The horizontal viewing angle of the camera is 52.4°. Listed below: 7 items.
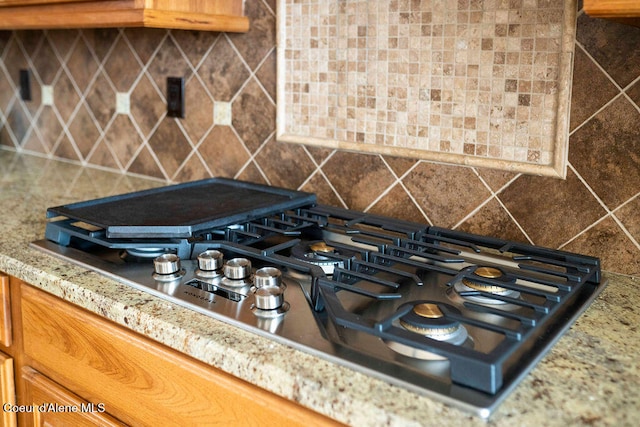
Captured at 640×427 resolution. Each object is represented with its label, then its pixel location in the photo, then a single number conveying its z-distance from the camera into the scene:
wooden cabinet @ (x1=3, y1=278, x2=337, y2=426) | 0.86
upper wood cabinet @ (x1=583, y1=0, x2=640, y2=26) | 0.80
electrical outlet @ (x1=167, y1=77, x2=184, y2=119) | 1.78
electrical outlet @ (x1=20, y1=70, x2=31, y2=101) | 2.23
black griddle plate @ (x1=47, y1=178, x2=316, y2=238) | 1.14
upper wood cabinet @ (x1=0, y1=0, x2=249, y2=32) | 1.37
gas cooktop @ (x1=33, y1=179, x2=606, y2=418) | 0.78
